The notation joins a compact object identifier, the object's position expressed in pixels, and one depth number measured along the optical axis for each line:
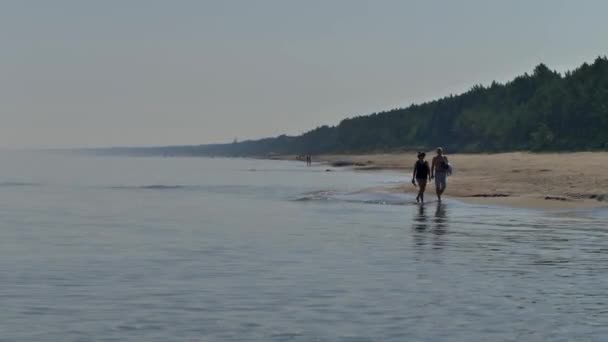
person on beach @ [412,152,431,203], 35.75
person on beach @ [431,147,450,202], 36.25
